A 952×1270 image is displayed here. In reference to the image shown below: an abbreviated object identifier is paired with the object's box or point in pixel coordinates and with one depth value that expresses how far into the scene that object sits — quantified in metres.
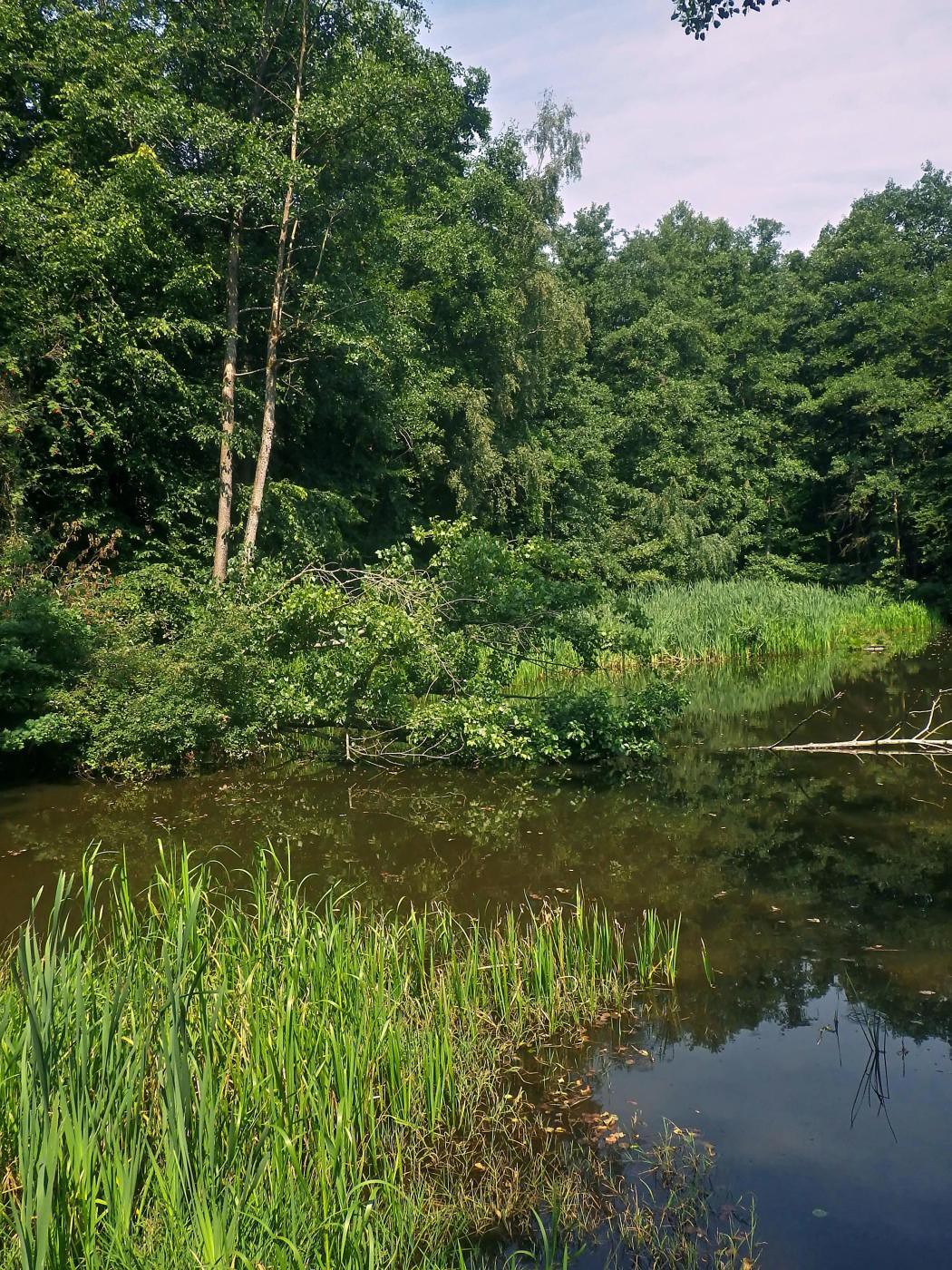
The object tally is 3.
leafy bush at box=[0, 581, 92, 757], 9.44
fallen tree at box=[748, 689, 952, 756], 10.76
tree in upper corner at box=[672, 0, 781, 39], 5.93
